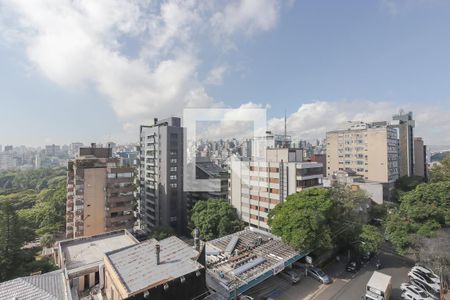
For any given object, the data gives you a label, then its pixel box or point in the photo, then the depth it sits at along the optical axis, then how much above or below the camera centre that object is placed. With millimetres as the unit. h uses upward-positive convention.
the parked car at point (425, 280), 16953 -9734
